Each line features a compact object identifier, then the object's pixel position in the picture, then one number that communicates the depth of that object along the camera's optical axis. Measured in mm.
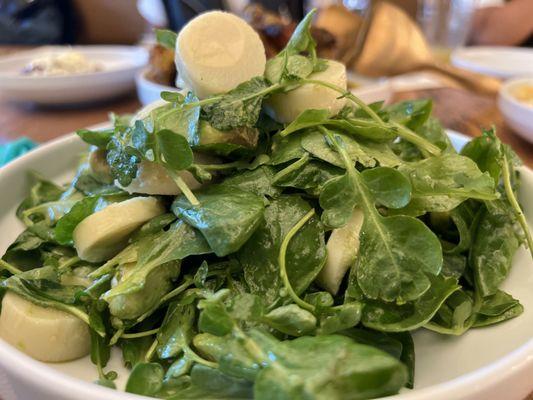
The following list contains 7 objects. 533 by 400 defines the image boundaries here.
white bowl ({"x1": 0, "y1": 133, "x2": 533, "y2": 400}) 89
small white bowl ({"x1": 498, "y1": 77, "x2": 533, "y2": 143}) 271
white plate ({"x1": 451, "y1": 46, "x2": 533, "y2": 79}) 478
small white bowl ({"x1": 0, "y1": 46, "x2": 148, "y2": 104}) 336
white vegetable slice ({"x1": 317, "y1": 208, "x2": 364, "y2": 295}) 121
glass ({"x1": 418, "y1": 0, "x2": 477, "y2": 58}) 626
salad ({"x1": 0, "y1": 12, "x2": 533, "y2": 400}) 105
